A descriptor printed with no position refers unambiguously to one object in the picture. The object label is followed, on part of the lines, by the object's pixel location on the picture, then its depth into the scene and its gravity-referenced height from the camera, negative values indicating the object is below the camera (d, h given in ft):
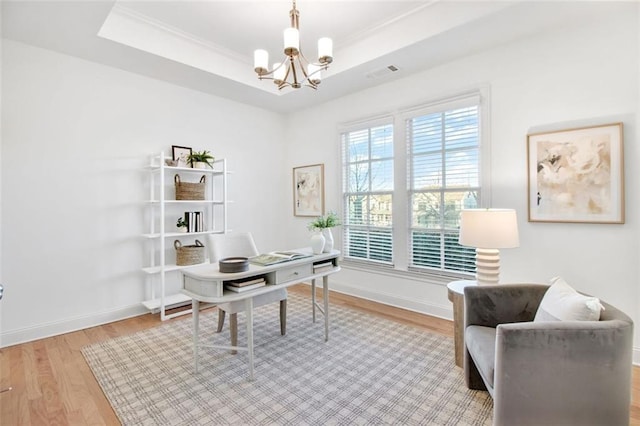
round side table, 7.70 -2.73
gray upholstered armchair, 4.59 -2.44
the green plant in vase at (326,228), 9.14 -0.49
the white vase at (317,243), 9.11 -0.92
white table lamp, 7.47 -0.59
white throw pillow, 5.04 -1.64
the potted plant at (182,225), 12.24 -0.50
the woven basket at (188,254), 11.82 -1.63
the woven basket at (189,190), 12.03 +0.89
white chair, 8.13 -1.32
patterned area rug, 6.10 -3.96
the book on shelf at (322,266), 8.84 -1.59
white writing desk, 6.71 -1.66
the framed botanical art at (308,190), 15.29 +1.12
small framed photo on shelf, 12.43 +2.38
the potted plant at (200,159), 12.39 +2.18
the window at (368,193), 12.87 +0.83
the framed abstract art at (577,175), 7.91 +0.98
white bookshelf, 11.31 -0.43
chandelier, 6.95 +3.83
